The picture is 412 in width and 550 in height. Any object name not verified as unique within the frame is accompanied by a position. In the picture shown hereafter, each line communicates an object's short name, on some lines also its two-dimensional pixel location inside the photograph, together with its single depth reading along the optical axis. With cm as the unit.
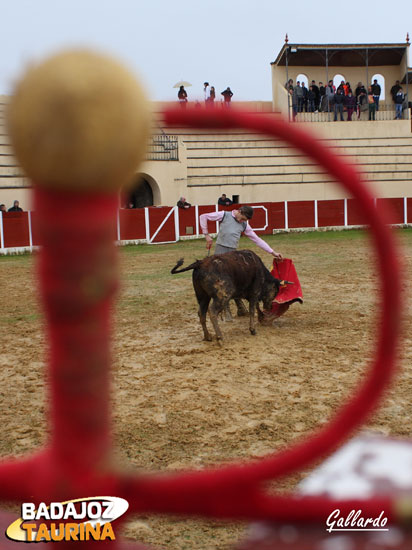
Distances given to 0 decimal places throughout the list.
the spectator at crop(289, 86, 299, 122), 2711
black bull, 641
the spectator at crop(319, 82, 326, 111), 2831
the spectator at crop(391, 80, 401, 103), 2919
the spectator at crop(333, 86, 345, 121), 2731
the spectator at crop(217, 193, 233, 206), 2048
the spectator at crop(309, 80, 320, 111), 2806
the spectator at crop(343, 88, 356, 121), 2779
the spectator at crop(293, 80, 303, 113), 2753
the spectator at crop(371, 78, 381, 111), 2858
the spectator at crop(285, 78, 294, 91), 2822
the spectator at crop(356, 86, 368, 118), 2828
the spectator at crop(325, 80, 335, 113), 2764
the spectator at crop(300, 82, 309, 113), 2781
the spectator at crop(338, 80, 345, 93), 2797
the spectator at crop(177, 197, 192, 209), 1963
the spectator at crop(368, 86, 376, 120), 2764
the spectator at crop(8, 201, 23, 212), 1726
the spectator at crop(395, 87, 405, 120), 2784
